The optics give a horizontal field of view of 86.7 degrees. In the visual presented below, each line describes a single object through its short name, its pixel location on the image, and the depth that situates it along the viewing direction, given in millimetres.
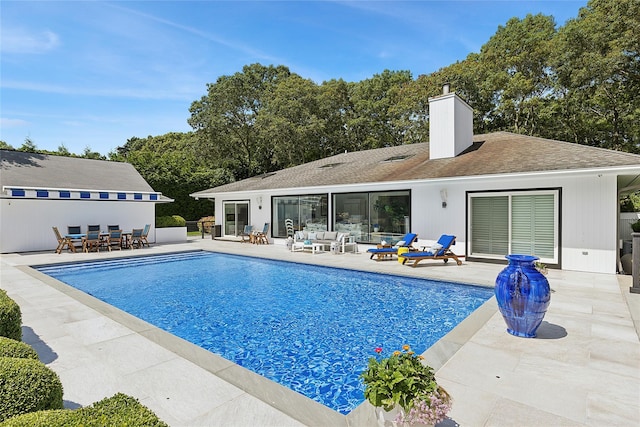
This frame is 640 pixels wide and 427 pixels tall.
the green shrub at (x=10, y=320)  4207
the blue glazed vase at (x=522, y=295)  5133
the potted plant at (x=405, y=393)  2684
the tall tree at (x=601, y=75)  22656
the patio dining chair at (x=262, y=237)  20078
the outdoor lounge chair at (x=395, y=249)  13508
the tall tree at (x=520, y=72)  26578
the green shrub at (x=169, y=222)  22203
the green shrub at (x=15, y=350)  3104
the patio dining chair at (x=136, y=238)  17812
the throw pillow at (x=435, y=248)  12349
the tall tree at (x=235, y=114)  34750
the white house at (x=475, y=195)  10836
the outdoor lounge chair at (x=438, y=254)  12180
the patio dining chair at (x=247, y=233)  20811
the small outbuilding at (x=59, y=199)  16234
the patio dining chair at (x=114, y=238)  17109
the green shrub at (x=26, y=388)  2438
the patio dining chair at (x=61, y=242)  15977
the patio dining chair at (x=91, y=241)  16219
